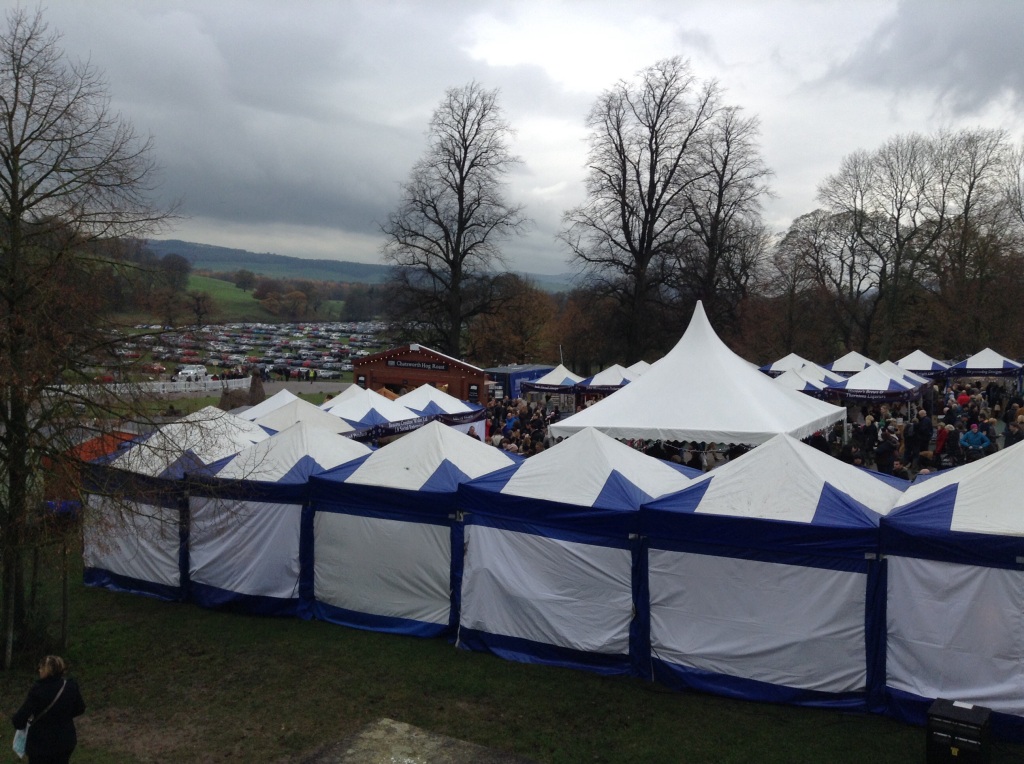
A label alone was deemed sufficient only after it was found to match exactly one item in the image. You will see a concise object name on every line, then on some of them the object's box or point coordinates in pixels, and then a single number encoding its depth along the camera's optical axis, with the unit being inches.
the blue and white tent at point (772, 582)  256.1
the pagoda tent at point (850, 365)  1172.3
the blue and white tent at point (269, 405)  682.9
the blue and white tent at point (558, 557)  293.4
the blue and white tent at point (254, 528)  360.8
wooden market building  1162.0
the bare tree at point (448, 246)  1421.0
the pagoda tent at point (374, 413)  633.9
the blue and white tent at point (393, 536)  332.8
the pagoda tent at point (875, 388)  759.7
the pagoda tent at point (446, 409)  722.8
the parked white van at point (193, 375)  1707.4
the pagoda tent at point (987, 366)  992.6
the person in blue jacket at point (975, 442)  570.9
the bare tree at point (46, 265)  275.4
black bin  204.7
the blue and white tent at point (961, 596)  229.9
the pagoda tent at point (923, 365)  1137.4
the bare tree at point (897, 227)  1555.1
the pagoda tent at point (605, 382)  945.5
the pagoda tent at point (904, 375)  879.2
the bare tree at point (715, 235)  1370.6
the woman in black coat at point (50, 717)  195.8
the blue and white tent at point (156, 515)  346.6
